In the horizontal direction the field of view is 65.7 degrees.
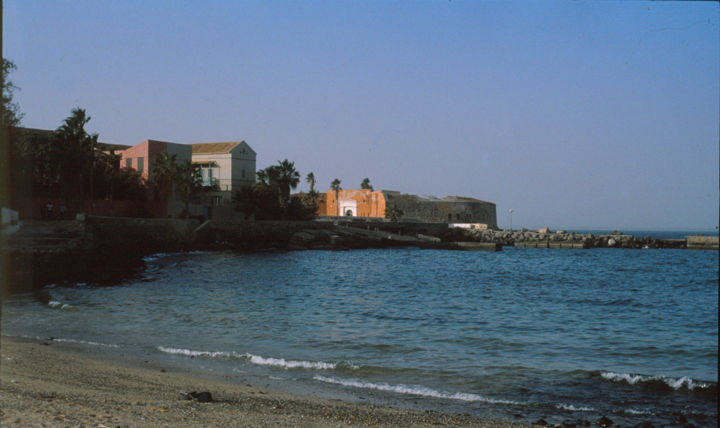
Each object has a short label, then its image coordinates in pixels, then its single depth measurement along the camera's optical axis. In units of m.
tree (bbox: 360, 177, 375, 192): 124.20
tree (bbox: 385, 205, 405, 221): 100.21
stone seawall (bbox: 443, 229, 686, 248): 88.24
